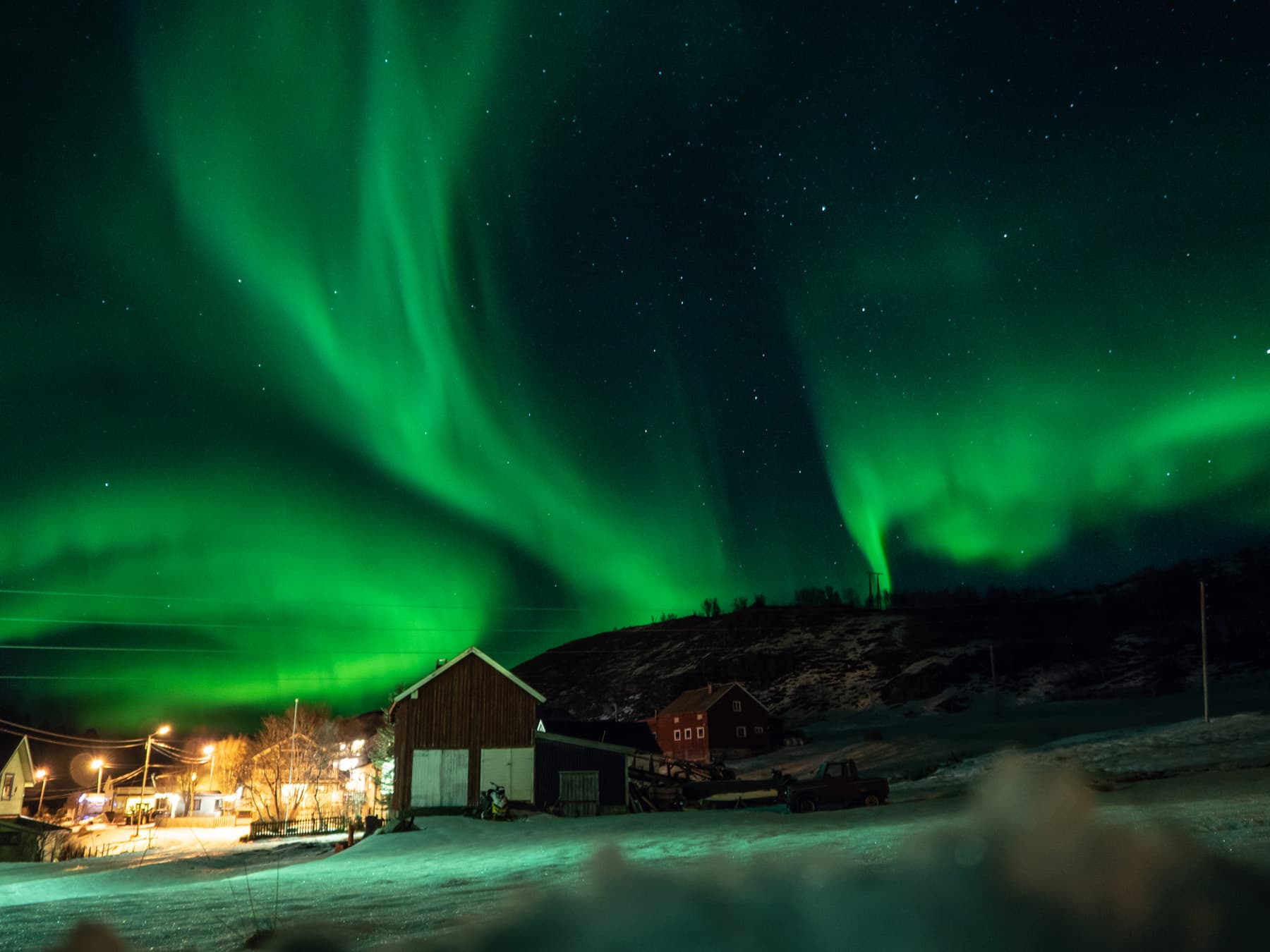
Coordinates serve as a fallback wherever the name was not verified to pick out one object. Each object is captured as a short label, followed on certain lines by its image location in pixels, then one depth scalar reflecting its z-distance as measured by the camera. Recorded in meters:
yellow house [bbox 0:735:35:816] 75.25
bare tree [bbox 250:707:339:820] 69.69
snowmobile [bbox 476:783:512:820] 40.25
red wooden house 92.81
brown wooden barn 44.16
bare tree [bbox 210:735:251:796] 105.88
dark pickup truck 32.38
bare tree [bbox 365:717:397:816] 53.34
